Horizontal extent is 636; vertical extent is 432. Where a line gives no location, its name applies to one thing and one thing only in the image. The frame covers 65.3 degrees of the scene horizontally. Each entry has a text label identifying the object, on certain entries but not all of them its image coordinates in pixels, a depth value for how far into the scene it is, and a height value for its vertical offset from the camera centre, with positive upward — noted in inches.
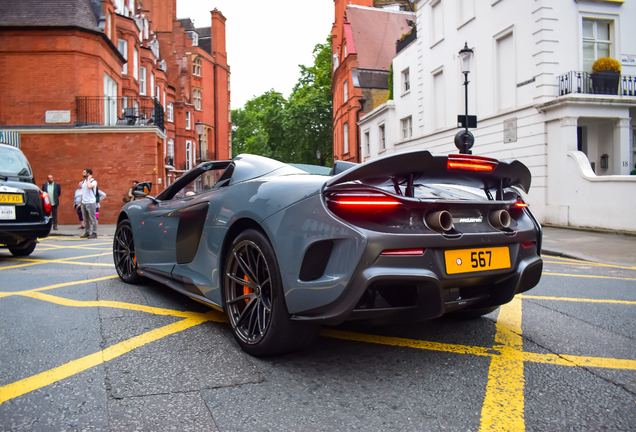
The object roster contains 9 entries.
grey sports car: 98.9 -4.8
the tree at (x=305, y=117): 1640.0 +352.2
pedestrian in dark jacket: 631.2 +41.8
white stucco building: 540.1 +148.4
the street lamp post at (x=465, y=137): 547.5 +93.6
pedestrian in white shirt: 530.3 +24.2
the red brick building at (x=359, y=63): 1334.9 +441.1
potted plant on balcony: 579.5 +167.4
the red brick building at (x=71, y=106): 816.3 +207.0
